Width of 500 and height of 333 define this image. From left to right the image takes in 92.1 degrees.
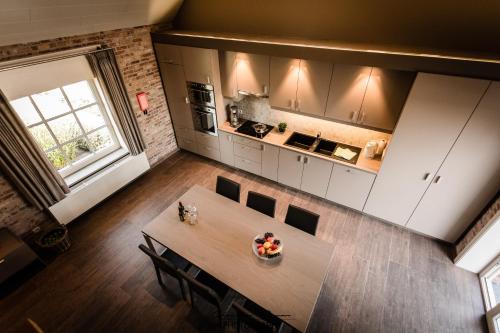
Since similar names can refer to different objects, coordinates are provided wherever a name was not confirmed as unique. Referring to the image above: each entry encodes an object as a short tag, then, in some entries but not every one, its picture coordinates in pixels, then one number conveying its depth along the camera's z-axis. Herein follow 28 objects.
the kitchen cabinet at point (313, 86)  3.56
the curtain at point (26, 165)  3.04
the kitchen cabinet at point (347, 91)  3.34
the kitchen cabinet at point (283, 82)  3.78
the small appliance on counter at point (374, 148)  3.85
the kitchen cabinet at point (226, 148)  4.92
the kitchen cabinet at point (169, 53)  4.45
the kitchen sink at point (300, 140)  4.46
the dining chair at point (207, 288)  2.37
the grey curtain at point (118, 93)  3.81
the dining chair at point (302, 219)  2.93
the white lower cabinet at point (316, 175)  4.07
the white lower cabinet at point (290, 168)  4.28
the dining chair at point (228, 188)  3.45
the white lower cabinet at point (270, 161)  4.48
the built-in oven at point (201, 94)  4.55
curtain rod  2.92
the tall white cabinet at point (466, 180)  2.68
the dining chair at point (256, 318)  2.07
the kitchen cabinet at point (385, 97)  3.12
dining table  2.29
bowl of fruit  2.56
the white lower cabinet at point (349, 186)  3.82
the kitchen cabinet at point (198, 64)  4.19
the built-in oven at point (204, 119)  4.82
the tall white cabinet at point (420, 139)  2.68
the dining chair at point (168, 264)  2.65
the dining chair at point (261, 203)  3.19
